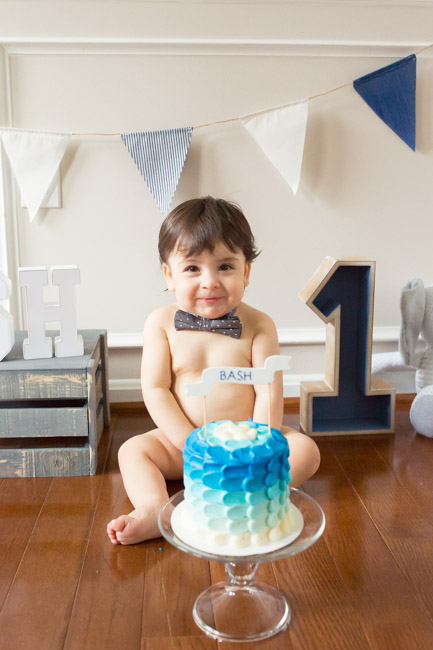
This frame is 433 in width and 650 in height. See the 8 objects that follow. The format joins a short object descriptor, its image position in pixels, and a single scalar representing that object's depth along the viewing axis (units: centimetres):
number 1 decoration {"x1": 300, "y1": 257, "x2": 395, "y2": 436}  185
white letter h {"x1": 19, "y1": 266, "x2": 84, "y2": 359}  163
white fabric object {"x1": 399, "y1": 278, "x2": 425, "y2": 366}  193
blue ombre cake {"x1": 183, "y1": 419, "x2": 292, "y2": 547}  98
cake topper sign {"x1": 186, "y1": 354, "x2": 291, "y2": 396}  108
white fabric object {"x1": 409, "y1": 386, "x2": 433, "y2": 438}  185
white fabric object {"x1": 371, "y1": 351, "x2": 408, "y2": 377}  206
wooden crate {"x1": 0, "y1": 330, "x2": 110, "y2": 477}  158
